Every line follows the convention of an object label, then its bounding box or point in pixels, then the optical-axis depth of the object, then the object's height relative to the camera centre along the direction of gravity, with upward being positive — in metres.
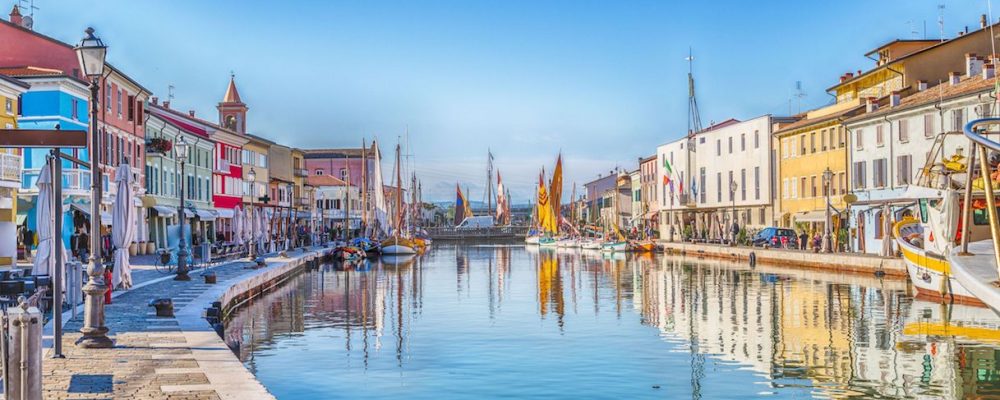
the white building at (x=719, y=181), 90.31 +3.17
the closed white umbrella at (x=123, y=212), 28.62 +0.29
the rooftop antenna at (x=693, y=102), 122.06 +12.52
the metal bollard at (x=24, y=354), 11.94 -1.39
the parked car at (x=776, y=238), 74.94 -1.55
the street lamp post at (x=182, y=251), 39.33 -1.03
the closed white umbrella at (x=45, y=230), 25.42 -0.14
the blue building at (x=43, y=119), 50.66 +4.81
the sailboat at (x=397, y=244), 91.69 -1.99
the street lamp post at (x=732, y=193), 83.16 +1.98
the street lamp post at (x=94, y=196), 18.72 +0.48
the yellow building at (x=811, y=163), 75.00 +3.70
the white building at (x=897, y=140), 57.50 +4.38
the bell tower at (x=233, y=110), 121.00 +12.24
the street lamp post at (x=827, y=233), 62.28 -1.03
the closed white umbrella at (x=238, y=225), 63.53 -0.18
